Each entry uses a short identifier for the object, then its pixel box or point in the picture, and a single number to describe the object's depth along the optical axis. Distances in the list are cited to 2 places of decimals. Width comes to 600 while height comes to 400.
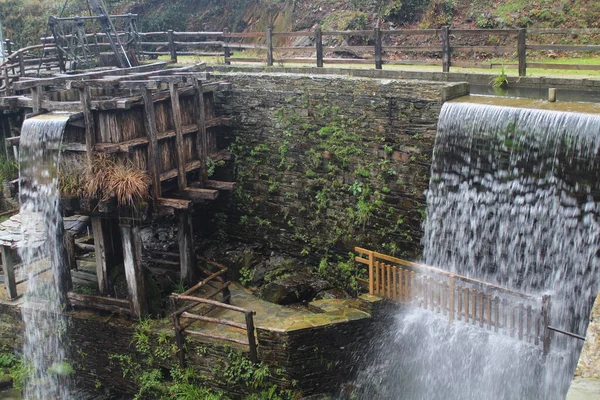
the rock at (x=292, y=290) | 11.69
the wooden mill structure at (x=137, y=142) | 10.75
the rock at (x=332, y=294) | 11.63
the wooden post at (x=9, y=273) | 12.08
